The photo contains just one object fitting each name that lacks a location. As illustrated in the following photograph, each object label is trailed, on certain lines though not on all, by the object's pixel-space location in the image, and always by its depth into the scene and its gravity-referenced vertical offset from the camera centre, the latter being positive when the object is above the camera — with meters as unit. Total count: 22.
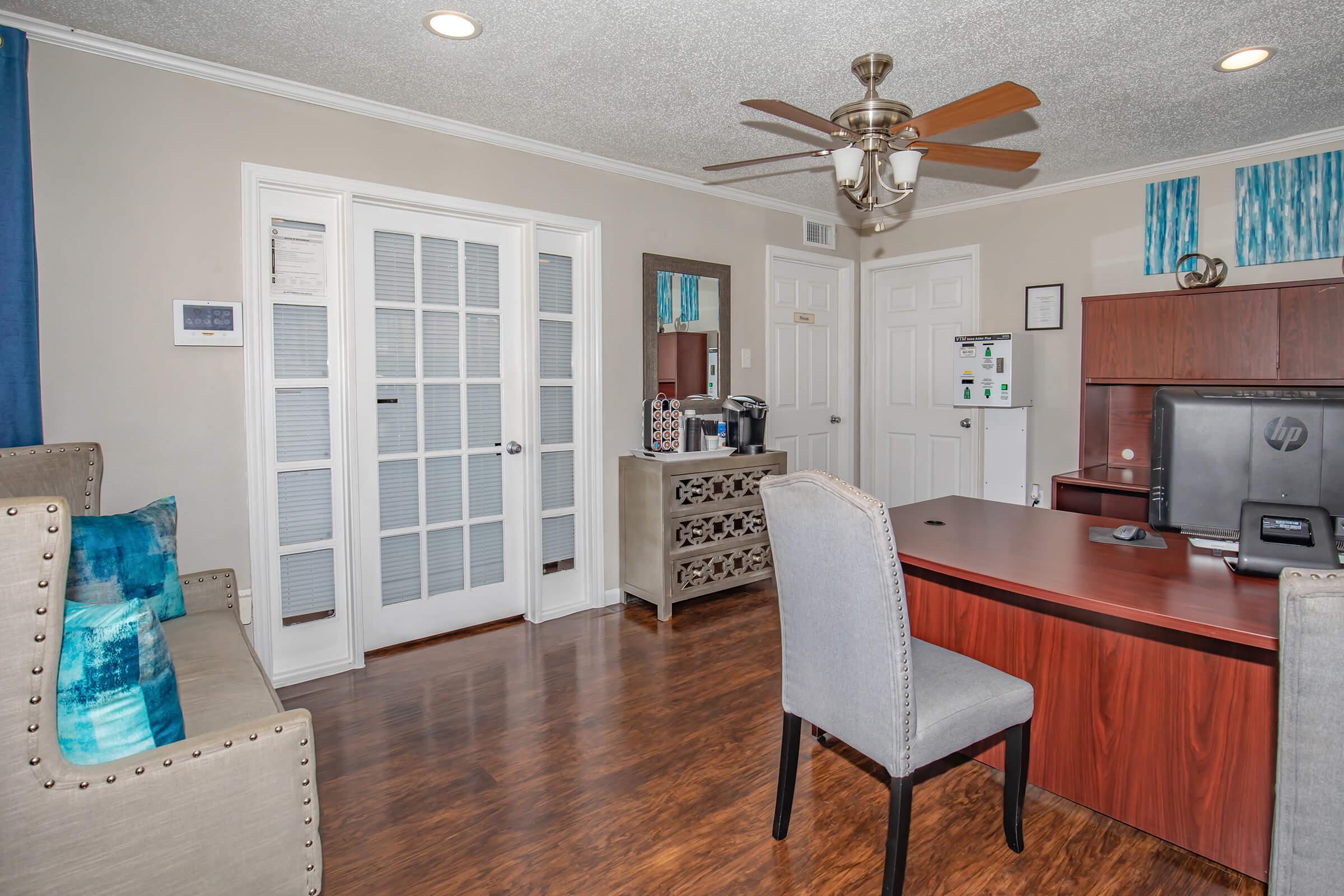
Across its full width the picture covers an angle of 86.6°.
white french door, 3.26 -0.05
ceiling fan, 2.06 +0.87
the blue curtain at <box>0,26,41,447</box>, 2.31 +0.50
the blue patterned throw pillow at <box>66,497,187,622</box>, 1.89 -0.41
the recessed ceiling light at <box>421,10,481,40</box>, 2.33 +1.29
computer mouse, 2.12 -0.37
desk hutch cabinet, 3.31 +0.27
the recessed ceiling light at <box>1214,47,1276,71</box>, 2.60 +1.30
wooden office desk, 1.65 -0.69
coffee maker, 4.21 -0.07
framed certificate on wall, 4.42 +0.65
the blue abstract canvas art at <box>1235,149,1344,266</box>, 3.49 +1.01
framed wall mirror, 4.11 +0.49
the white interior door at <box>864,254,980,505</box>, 4.93 +0.19
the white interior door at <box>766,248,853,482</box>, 4.86 +0.31
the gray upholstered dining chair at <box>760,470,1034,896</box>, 1.57 -0.63
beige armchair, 1.08 -0.66
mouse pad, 2.09 -0.39
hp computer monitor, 1.74 -0.11
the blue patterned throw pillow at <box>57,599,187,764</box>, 1.20 -0.48
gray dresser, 3.77 -0.64
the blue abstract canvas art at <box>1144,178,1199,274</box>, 3.89 +1.04
